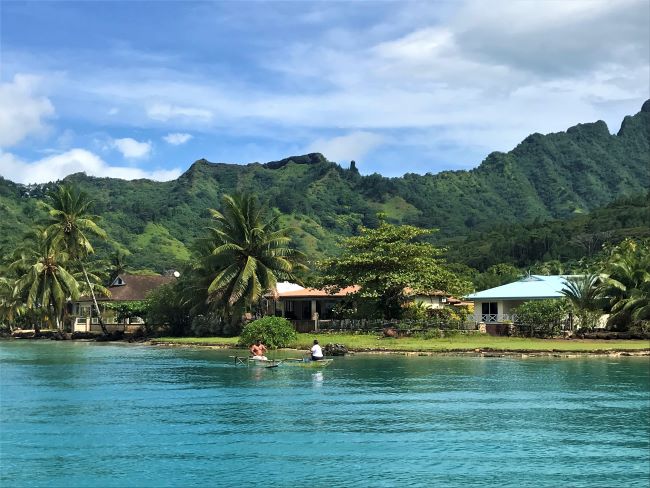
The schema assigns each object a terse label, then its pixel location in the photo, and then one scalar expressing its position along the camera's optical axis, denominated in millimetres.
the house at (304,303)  69625
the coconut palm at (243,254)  63156
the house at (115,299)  85188
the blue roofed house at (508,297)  63844
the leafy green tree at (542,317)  55625
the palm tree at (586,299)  55781
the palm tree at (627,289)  52344
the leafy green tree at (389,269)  60500
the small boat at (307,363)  42531
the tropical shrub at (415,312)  60812
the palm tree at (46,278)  73688
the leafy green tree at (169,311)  71500
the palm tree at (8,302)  84500
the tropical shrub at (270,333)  55938
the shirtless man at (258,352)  44628
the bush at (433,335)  56344
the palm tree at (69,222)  73175
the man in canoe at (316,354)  43031
